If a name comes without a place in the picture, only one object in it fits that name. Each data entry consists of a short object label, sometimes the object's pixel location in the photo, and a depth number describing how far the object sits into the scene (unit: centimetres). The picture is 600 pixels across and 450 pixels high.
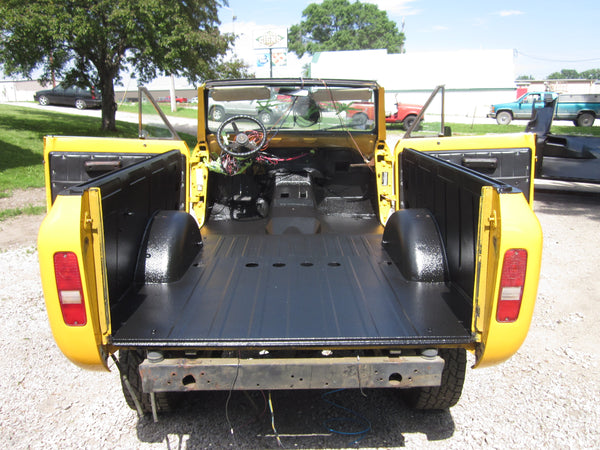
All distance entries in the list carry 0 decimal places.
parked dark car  2725
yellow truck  208
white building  3359
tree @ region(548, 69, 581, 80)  12824
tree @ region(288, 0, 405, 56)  6644
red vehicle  2234
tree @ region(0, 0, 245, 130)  1237
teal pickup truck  2431
